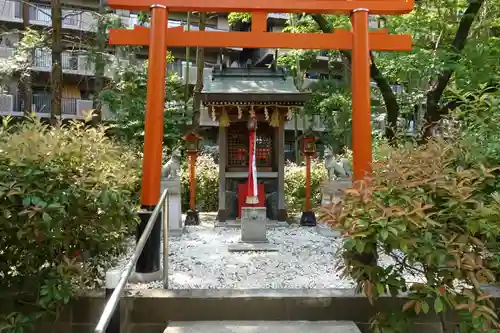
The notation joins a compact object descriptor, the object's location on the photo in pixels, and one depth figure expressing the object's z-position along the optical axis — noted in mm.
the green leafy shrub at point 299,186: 11117
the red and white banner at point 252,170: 6797
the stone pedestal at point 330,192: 7156
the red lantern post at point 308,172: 8266
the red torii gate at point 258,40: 4371
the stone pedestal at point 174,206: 7109
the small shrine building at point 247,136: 8266
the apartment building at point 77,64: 17406
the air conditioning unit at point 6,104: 17234
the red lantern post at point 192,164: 8367
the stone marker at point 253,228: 6297
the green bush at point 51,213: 2855
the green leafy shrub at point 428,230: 2414
